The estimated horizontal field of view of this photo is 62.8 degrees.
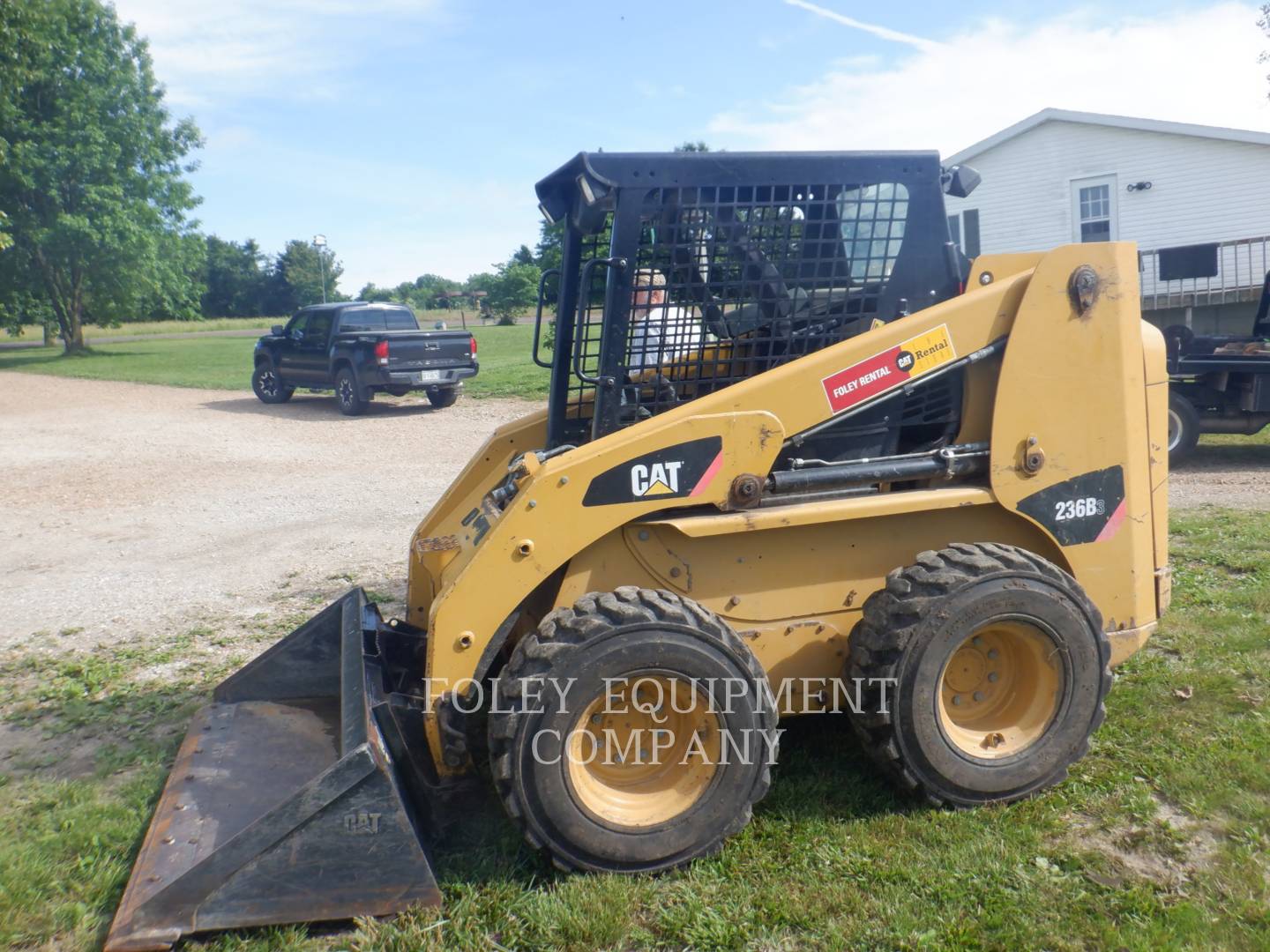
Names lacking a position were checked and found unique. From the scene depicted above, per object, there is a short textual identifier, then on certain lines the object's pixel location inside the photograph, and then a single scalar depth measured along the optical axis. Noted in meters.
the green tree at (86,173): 30.69
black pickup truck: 16.81
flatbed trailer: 10.06
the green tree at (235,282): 84.62
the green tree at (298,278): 80.50
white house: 19.39
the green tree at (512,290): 51.91
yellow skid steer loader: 3.26
